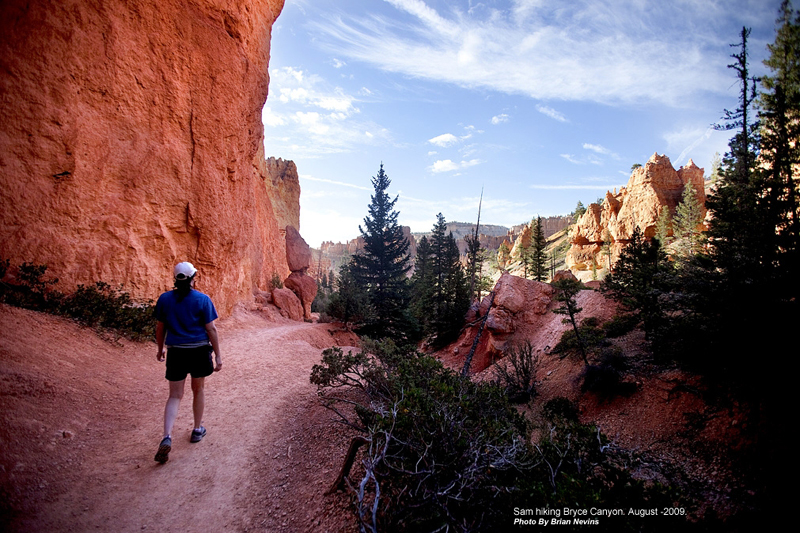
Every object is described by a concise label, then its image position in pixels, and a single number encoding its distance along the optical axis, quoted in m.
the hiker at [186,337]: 3.76
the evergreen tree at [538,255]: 32.56
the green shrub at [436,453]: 2.15
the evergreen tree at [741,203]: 4.96
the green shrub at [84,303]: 6.72
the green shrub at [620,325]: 10.03
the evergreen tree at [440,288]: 16.53
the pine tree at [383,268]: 17.34
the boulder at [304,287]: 22.25
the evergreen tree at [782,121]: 6.66
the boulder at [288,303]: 18.92
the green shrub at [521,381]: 8.80
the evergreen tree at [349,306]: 15.62
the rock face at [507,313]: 13.50
